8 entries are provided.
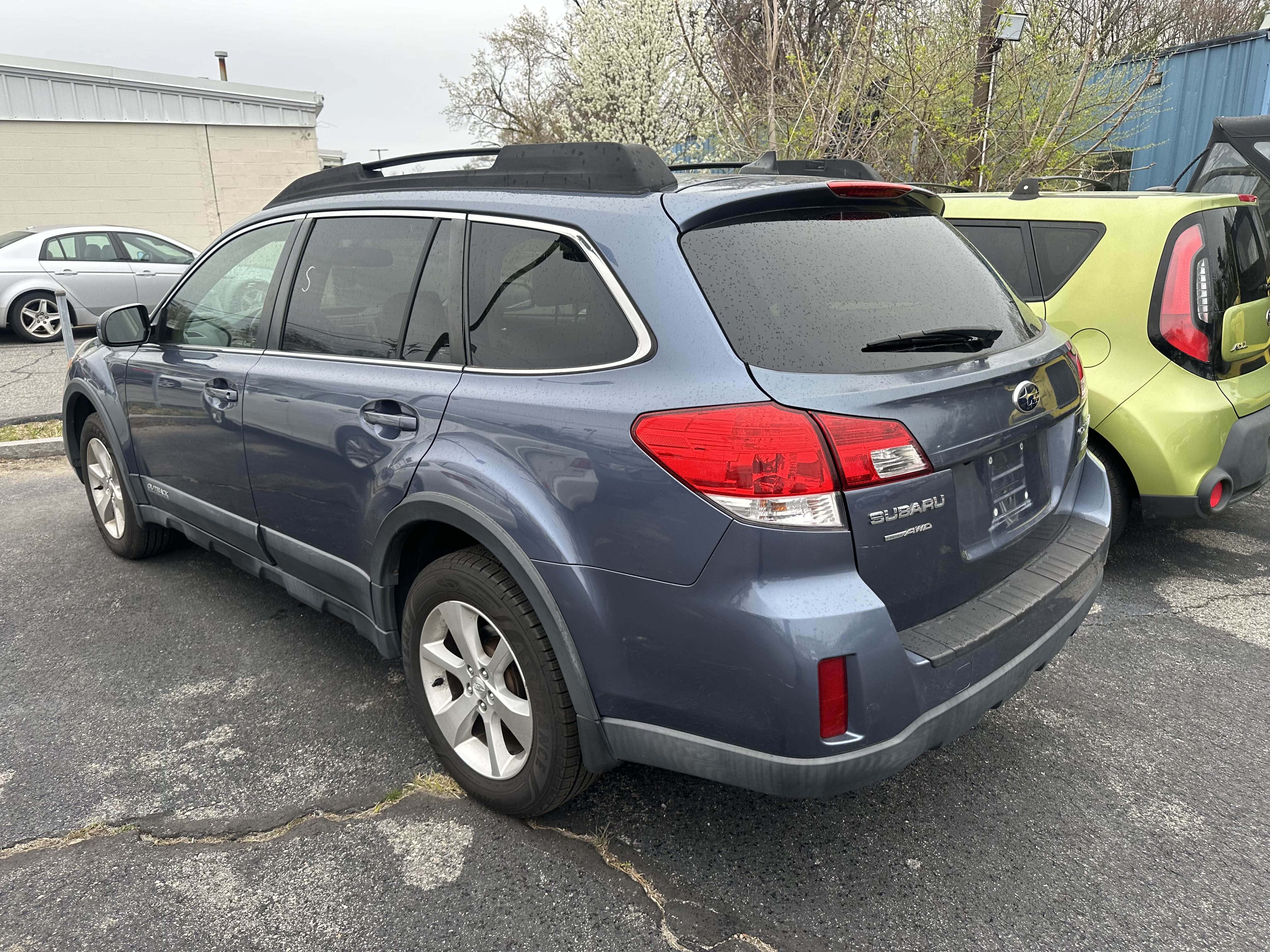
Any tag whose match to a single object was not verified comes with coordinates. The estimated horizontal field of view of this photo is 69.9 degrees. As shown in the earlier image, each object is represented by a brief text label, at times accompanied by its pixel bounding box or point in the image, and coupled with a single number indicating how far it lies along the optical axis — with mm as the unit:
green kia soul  3885
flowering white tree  23703
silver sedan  11766
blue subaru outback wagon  1956
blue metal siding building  12203
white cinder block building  17688
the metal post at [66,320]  8102
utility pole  7848
